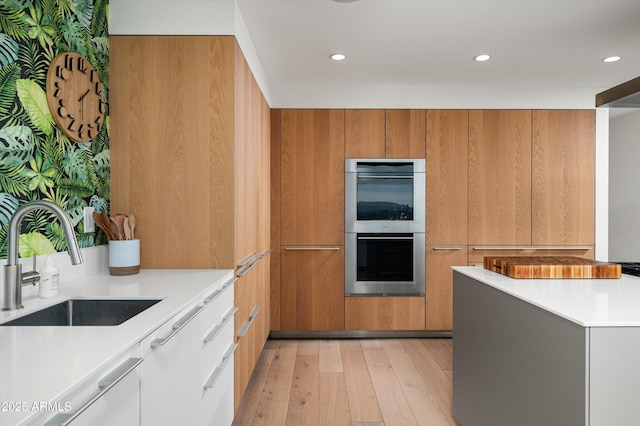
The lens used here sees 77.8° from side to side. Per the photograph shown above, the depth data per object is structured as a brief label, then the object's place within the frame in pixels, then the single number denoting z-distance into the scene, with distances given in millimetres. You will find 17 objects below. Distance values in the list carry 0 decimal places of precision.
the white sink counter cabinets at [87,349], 712
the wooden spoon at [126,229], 1992
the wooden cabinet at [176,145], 2156
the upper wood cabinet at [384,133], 3855
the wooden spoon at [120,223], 1985
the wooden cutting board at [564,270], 1854
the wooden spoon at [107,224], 1934
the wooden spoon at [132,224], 2038
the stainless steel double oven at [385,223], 3859
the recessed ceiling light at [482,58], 3113
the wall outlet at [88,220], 1922
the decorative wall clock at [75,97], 1691
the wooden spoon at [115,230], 1957
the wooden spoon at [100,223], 1926
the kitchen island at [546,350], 1228
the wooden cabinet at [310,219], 3848
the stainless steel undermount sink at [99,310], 1436
